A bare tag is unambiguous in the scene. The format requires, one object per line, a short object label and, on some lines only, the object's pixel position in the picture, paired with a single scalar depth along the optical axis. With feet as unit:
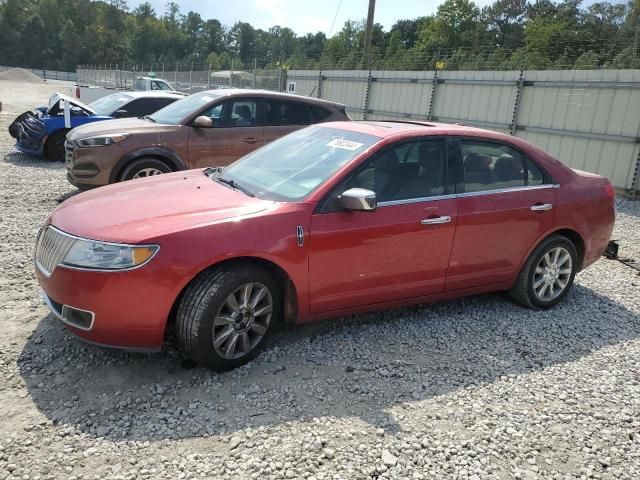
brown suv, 24.21
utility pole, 82.43
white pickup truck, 73.31
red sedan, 10.57
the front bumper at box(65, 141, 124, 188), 24.00
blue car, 34.22
